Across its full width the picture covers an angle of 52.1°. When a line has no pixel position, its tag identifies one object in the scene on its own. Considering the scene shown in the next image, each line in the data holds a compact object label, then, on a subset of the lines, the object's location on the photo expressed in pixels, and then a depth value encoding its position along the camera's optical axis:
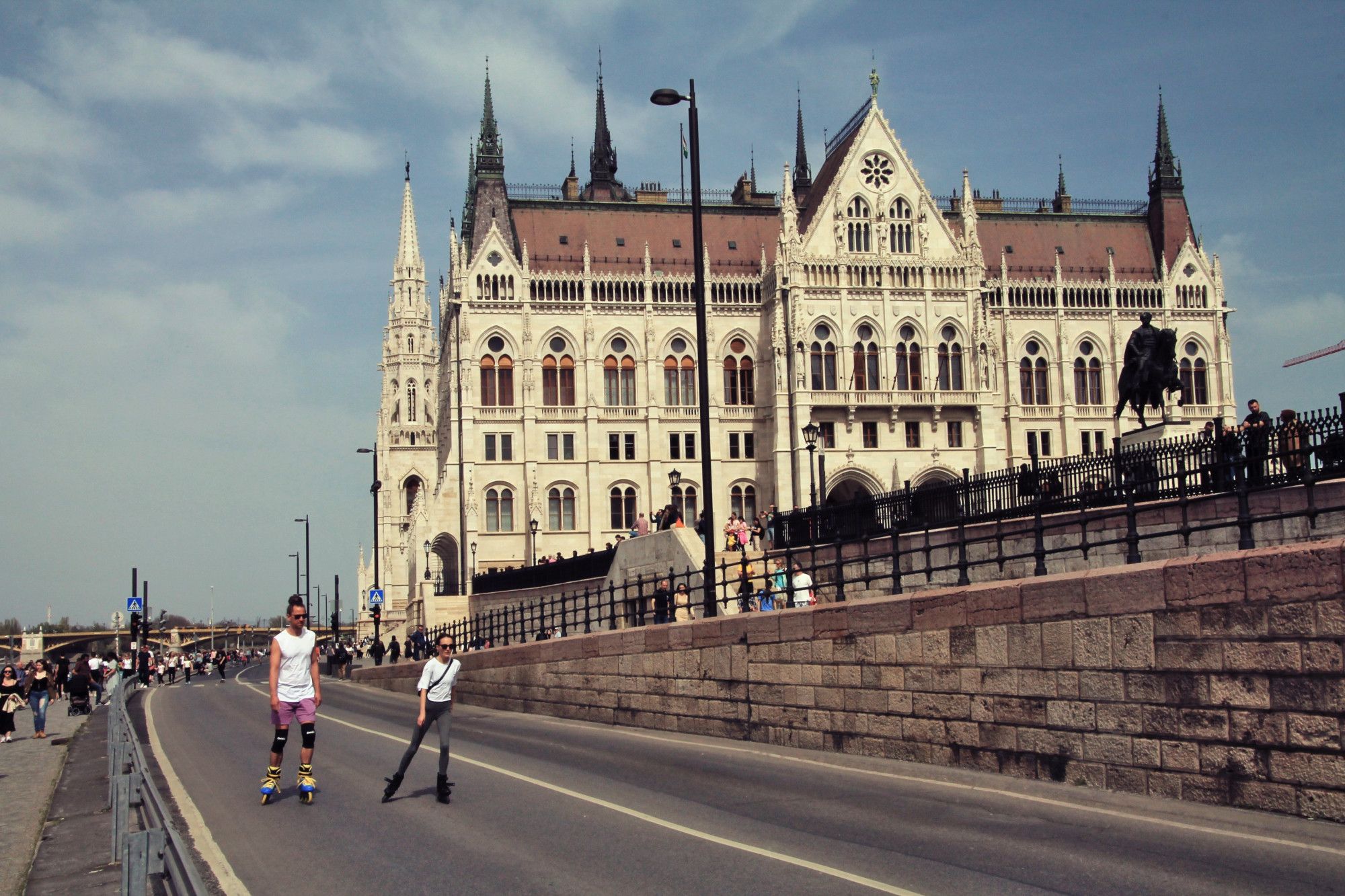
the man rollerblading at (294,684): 13.12
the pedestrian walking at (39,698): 29.36
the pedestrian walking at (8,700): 28.17
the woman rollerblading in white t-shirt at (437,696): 13.79
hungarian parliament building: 68.81
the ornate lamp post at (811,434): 43.28
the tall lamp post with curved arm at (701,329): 22.42
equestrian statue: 29.06
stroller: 37.38
